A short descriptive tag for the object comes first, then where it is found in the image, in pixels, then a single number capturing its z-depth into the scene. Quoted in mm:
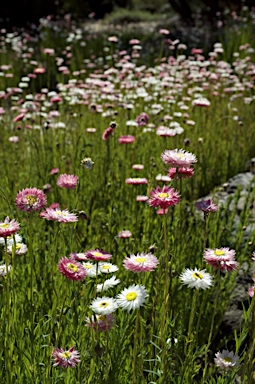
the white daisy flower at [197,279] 1523
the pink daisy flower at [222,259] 1552
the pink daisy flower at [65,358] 1510
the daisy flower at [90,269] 1633
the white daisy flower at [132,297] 1466
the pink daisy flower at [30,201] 1577
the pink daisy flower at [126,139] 2279
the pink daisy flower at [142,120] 2499
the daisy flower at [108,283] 1605
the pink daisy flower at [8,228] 1518
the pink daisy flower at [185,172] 1711
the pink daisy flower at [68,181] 1740
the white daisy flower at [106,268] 1643
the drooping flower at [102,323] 1538
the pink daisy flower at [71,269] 1519
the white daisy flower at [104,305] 1490
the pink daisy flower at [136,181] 1934
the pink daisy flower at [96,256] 1569
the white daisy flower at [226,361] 1563
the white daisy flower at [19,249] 1709
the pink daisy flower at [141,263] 1502
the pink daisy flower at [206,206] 1624
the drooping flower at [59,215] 1587
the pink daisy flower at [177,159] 1604
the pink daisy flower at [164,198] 1564
